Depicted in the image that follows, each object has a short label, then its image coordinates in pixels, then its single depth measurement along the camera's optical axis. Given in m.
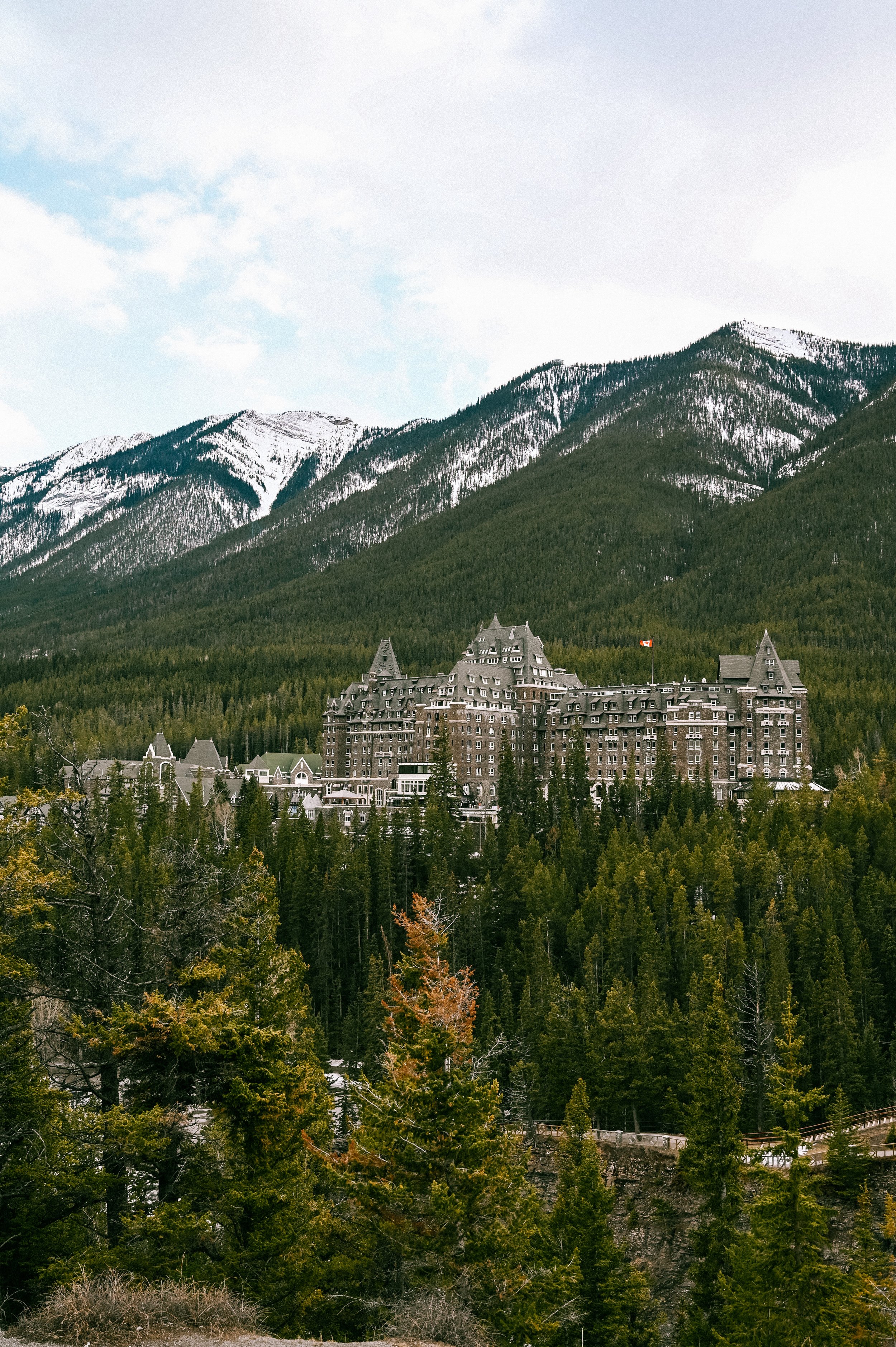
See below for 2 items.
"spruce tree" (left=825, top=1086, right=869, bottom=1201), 53.72
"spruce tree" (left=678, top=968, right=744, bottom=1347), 46.31
